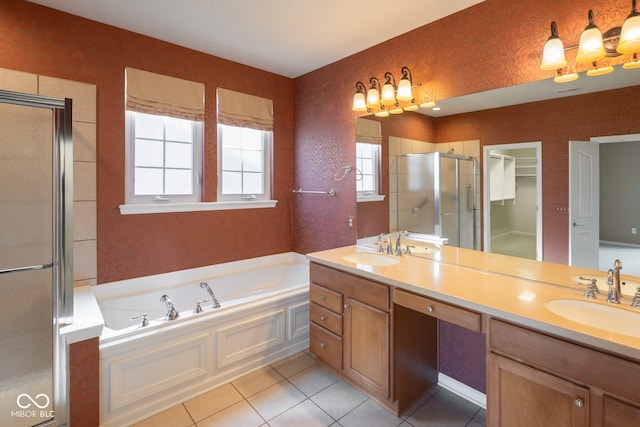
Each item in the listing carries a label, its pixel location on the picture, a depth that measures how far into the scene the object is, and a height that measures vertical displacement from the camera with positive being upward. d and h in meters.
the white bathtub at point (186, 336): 1.80 -0.80
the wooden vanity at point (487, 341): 1.08 -0.56
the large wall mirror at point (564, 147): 1.46 +0.35
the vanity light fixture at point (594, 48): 1.40 +0.77
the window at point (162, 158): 2.49 +0.46
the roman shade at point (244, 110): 2.88 +0.98
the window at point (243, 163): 2.96 +0.49
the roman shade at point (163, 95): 2.41 +0.95
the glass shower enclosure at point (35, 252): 1.62 -0.20
